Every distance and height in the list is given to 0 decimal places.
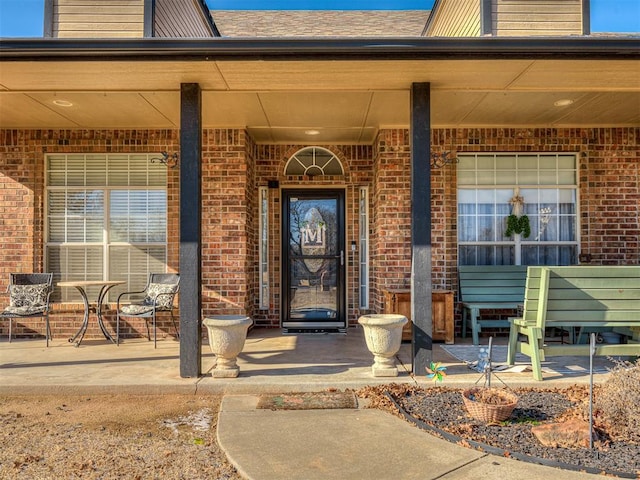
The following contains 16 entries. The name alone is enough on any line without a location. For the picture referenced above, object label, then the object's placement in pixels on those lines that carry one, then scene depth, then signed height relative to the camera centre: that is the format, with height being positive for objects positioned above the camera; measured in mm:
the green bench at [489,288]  6527 -536
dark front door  7875 -102
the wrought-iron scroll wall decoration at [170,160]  6961 +1227
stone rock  3156 -1188
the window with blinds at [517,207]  7117 +577
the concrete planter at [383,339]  4586 -834
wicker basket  3492 -1122
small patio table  6152 -703
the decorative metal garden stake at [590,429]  3072 -1117
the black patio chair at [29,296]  6152 -598
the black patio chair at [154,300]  6184 -658
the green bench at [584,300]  4594 -484
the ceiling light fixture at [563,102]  5824 +1700
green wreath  6977 +312
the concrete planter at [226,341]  4566 -836
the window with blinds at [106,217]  7047 +453
